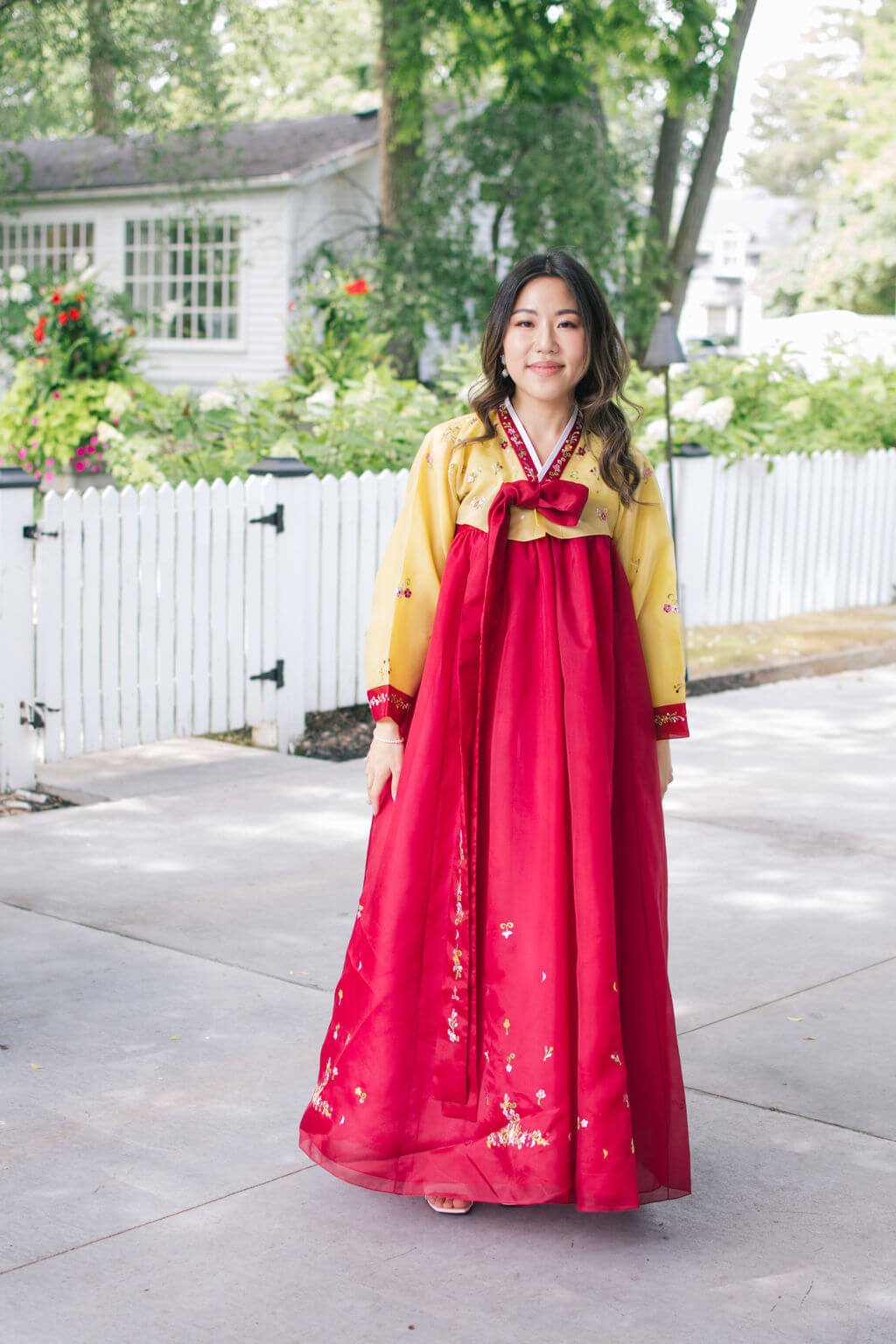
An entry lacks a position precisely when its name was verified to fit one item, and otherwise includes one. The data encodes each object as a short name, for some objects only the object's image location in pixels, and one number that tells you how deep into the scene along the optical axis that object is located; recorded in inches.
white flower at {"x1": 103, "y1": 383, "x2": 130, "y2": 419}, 440.8
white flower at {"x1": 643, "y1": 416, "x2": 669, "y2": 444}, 414.6
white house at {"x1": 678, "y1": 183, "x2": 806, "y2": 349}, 2299.5
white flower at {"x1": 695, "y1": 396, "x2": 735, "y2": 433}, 414.3
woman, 120.9
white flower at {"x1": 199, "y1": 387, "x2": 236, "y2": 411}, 403.5
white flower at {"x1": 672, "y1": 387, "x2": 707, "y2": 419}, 427.8
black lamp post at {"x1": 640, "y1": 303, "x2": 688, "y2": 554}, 354.9
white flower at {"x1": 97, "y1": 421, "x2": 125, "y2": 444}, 409.1
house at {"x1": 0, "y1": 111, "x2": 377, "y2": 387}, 807.1
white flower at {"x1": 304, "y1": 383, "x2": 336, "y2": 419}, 389.4
